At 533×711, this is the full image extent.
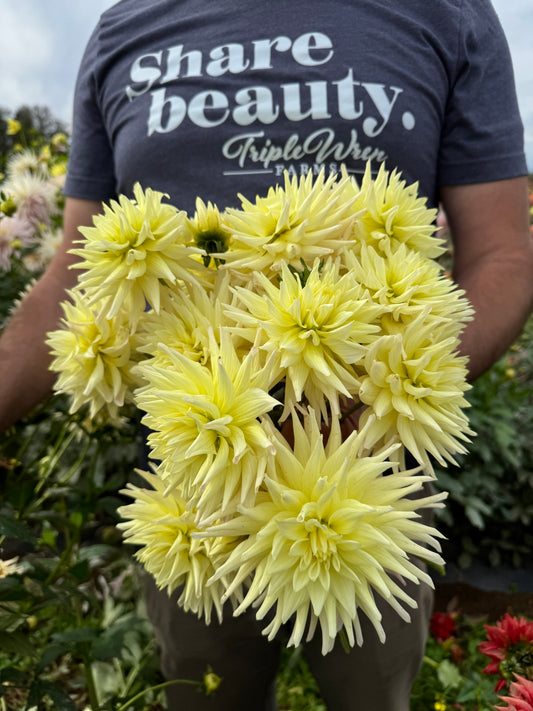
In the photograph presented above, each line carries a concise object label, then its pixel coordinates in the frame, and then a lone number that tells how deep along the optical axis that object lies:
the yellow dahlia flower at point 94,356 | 0.61
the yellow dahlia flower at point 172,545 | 0.57
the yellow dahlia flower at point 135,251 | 0.51
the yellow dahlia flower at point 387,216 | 0.56
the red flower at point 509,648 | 0.87
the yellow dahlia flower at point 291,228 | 0.52
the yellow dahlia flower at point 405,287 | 0.50
